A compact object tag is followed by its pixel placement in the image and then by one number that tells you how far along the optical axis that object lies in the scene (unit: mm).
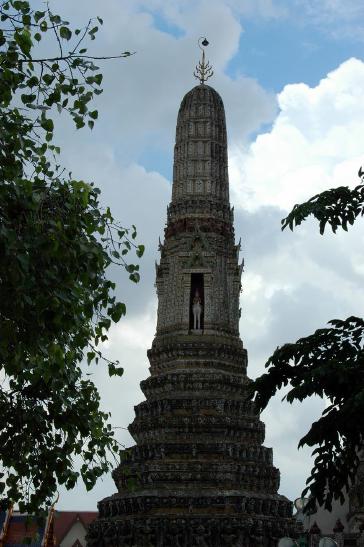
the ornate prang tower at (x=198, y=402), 33781
